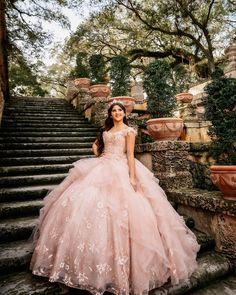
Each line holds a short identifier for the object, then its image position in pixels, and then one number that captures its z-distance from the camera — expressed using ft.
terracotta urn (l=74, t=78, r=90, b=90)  27.50
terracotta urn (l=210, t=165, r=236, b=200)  8.11
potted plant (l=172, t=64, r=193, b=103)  26.78
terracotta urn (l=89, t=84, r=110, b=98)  21.49
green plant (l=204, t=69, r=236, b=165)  10.76
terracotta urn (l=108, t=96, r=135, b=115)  16.61
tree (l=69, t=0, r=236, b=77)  39.04
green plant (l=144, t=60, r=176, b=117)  16.19
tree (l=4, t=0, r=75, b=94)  28.51
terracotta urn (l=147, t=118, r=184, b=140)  11.70
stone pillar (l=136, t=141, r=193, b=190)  11.55
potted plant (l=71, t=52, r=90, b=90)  27.55
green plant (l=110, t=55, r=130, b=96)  21.54
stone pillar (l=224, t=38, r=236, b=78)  23.98
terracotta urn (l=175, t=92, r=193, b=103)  29.09
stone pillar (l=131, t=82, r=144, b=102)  38.14
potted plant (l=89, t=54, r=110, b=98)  25.58
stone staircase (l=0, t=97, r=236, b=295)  7.30
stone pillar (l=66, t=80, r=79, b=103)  31.09
